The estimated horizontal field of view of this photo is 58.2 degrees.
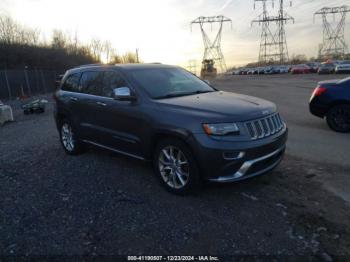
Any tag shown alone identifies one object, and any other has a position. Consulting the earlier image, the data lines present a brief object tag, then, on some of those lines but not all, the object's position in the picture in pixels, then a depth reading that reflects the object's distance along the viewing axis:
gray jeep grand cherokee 3.74
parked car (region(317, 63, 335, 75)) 42.15
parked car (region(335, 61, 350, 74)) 39.41
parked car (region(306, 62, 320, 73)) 51.85
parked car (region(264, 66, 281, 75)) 65.97
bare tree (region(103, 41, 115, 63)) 69.69
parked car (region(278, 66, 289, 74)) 63.55
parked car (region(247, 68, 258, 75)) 77.84
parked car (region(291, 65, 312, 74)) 51.92
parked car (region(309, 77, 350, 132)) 7.51
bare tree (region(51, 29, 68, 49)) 50.11
